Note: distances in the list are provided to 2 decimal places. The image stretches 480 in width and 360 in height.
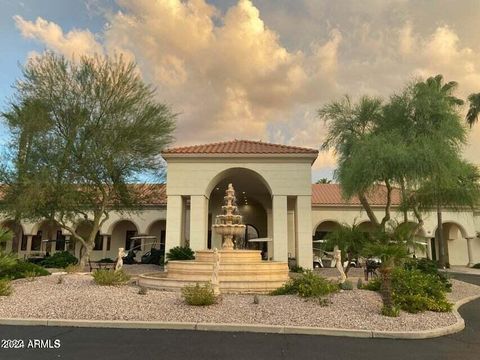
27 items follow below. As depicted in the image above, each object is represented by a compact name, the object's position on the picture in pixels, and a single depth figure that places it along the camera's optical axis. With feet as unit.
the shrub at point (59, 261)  70.44
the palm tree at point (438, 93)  59.88
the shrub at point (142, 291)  35.35
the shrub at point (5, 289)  34.64
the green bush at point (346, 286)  38.40
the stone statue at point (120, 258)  50.05
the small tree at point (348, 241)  55.62
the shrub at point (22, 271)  46.96
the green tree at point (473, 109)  104.73
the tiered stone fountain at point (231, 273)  40.16
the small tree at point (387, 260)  30.01
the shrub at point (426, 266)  48.49
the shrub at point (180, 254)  64.49
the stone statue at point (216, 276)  34.77
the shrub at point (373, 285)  38.34
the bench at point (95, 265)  73.83
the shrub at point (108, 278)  40.16
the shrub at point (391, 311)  28.55
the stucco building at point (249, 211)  69.15
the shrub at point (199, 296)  30.66
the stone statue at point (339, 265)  40.98
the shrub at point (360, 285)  40.04
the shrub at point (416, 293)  31.14
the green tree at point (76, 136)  63.36
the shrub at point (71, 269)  57.62
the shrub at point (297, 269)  65.78
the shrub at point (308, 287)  33.37
